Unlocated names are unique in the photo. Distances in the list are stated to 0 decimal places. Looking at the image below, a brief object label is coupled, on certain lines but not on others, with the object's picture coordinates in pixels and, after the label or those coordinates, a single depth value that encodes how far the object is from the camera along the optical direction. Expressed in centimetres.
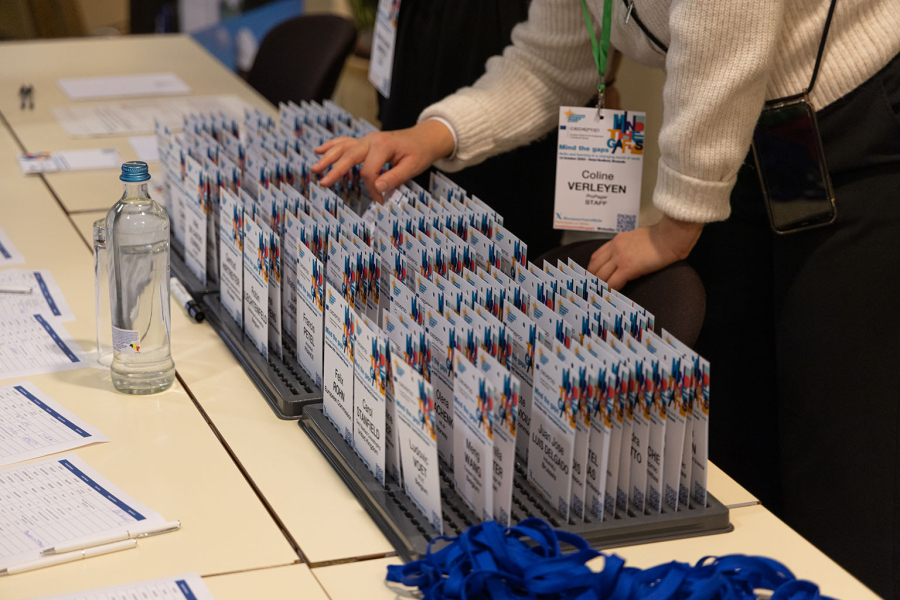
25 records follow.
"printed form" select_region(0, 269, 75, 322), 245
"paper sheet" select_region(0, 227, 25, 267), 261
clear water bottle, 223
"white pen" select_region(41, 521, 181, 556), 199
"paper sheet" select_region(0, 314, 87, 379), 232
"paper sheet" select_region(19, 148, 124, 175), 305
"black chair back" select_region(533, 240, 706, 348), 233
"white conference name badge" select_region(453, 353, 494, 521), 197
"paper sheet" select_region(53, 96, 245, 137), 330
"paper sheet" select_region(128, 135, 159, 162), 314
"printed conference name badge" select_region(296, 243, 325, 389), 220
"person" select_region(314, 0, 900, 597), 225
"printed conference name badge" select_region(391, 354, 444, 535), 198
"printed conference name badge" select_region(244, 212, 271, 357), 228
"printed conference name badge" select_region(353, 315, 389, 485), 205
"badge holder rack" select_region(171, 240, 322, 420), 223
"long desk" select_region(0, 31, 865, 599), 199
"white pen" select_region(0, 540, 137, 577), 197
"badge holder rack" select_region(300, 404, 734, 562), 200
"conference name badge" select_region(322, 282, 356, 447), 211
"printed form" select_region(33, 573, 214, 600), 194
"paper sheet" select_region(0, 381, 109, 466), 215
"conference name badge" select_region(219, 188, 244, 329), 235
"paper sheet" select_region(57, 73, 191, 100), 364
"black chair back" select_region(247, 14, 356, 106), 379
